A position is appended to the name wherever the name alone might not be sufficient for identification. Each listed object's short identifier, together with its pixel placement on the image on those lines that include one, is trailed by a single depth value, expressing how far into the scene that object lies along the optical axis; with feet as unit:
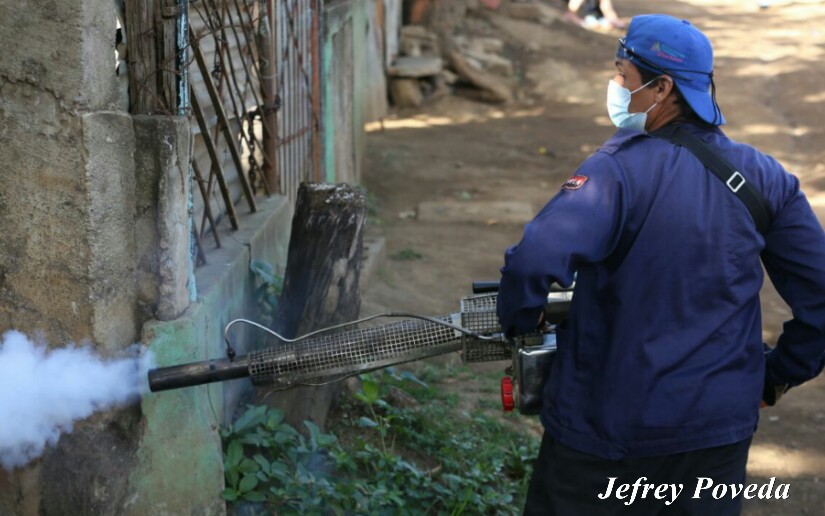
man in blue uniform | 7.80
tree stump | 13.30
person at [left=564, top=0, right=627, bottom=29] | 61.77
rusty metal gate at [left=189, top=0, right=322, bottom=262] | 13.82
